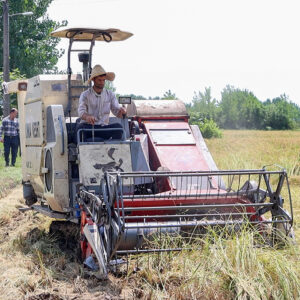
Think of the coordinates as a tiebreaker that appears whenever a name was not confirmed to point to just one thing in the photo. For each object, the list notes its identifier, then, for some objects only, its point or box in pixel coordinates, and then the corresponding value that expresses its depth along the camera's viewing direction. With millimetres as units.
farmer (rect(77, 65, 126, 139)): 7691
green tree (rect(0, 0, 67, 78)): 26719
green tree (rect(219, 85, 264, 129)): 64938
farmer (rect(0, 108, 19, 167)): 17656
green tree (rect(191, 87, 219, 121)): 59438
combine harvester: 6184
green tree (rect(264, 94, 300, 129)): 75500
